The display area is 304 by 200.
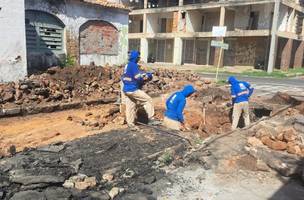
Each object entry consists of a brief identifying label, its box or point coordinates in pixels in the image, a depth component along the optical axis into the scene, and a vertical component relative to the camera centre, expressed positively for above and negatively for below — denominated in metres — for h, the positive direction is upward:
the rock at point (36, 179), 3.36 -1.69
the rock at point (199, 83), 11.17 -0.88
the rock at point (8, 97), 7.15 -1.19
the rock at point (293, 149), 4.48 -1.48
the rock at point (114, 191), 3.29 -1.78
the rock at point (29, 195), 3.08 -1.76
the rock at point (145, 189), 3.39 -1.78
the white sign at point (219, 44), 11.20 +0.94
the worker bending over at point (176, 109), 5.48 -1.04
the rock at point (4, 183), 3.32 -1.74
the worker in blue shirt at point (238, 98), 6.46 -0.85
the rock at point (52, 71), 9.21 -0.49
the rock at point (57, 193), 3.13 -1.76
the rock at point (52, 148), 4.33 -1.62
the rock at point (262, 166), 3.98 -1.62
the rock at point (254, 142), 4.83 -1.49
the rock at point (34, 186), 3.31 -1.75
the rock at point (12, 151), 4.46 -1.74
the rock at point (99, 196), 3.20 -1.78
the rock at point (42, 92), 7.74 -1.09
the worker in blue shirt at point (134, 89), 5.51 -0.64
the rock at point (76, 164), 3.78 -1.65
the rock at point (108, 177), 3.63 -1.73
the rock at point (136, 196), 3.25 -1.80
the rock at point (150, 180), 3.60 -1.74
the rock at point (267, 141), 4.77 -1.45
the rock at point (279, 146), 4.60 -1.47
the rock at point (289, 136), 4.85 -1.37
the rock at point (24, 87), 7.64 -0.94
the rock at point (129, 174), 3.74 -1.73
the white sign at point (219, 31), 11.65 +1.61
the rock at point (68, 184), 3.38 -1.73
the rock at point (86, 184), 3.37 -1.73
